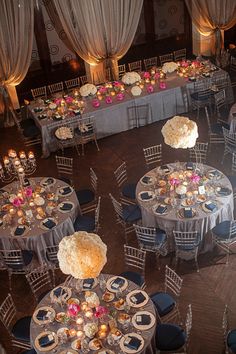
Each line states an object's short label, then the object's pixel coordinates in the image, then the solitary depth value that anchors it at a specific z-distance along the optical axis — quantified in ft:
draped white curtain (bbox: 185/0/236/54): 43.42
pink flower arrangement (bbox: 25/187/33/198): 28.32
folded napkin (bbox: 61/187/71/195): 28.84
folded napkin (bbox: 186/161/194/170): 28.84
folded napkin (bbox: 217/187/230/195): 26.91
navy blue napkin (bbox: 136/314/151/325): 20.49
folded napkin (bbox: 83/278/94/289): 22.53
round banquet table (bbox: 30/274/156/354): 19.90
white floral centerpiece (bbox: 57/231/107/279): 19.08
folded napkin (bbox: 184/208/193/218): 25.90
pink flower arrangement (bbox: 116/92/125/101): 37.58
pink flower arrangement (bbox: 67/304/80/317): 20.97
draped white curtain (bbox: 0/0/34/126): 37.55
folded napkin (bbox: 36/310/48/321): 21.21
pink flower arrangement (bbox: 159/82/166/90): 38.32
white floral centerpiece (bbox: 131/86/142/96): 37.58
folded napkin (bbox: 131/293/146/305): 21.42
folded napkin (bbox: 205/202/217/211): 26.11
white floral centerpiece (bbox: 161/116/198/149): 26.32
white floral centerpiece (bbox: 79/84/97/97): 37.88
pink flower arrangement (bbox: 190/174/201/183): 27.45
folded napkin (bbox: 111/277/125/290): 22.29
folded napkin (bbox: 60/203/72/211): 27.73
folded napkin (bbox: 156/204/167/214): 26.44
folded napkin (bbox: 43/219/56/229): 26.58
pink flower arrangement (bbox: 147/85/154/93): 37.96
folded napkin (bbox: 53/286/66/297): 22.22
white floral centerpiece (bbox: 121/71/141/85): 38.75
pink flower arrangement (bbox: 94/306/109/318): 20.81
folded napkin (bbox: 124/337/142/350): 19.65
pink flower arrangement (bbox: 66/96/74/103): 37.78
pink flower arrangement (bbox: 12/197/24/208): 27.73
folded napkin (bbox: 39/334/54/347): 20.12
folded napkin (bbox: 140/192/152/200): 27.52
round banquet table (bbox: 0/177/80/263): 26.37
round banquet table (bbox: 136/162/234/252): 26.03
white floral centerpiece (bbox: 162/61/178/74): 39.75
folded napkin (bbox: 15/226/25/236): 26.35
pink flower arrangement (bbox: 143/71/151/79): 39.60
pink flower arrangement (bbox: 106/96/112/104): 37.24
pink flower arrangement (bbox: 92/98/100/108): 36.97
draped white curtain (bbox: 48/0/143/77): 39.42
